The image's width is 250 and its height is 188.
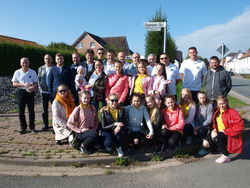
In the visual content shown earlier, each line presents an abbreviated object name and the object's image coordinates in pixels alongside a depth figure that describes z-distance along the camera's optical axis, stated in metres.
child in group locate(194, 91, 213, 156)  5.13
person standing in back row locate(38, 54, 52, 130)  5.89
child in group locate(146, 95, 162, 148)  4.88
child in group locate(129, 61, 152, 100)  5.23
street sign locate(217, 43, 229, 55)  12.26
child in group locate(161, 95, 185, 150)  4.80
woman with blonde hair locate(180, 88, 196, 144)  5.17
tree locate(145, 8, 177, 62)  21.51
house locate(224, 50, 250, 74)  82.90
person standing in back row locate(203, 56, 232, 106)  5.61
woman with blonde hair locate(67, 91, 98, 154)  4.69
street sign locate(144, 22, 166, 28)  10.20
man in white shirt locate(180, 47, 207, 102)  6.03
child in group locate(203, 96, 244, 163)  4.49
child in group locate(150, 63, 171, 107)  5.23
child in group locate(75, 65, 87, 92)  5.62
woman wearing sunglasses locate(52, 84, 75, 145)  5.07
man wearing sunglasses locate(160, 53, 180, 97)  5.65
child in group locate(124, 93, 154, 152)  4.78
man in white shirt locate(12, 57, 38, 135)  5.81
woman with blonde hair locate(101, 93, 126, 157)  4.62
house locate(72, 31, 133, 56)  52.91
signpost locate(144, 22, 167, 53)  10.22
